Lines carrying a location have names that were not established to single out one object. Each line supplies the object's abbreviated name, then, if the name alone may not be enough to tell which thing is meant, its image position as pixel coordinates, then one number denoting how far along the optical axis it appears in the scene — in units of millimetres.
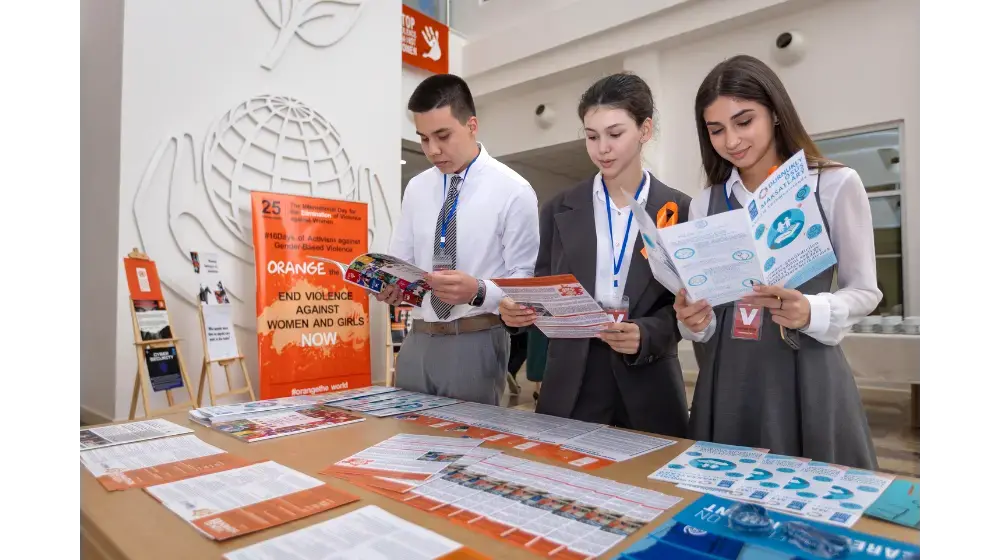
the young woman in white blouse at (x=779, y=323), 1294
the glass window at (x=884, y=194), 5543
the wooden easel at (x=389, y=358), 4805
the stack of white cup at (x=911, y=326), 4438
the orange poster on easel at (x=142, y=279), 3572
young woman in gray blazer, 1639
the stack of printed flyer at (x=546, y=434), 1232
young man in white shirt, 2062
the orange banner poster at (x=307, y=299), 4074
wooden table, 808
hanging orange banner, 6914
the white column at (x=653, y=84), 6771
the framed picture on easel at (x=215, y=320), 3902
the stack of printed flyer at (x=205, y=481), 906
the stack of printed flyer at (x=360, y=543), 774
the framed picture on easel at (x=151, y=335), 3524
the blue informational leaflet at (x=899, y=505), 856
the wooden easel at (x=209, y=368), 3779
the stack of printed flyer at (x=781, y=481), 917
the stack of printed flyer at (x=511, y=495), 835
